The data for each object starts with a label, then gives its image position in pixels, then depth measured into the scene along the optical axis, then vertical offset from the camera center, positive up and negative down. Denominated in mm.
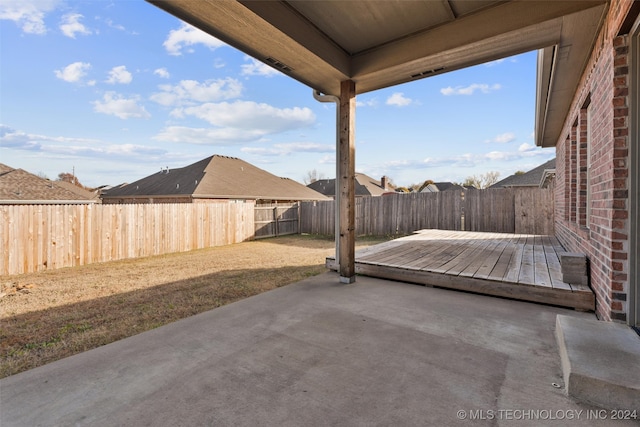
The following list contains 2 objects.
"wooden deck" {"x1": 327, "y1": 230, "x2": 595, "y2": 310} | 3125 -792
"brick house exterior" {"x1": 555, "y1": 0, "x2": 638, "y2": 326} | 2090 +358
